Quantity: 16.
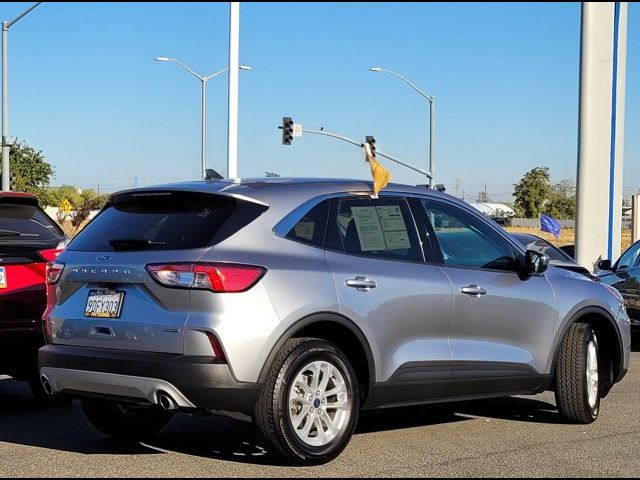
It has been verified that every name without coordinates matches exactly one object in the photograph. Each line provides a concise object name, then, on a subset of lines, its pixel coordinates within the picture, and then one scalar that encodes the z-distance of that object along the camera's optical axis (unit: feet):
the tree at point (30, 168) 183.32
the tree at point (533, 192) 366.84
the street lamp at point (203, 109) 117.22
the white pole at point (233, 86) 53.06
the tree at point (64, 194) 305.65
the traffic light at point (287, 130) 128.36
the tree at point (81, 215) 170.23
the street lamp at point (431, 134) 155.63
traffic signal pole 146.82
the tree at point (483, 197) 559.96
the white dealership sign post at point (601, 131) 64.13
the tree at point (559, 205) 370.12
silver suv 19.27
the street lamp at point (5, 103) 94.43
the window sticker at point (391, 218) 22.80
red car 26.78
